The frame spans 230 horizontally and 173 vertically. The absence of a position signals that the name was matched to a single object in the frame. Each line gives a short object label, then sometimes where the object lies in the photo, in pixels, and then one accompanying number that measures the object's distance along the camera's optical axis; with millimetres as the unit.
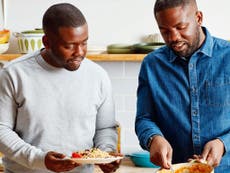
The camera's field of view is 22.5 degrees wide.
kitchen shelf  3361
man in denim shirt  1928
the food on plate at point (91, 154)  2011
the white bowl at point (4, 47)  3433
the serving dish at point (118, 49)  3422
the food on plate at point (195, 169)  1844
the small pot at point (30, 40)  3322
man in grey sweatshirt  2076
